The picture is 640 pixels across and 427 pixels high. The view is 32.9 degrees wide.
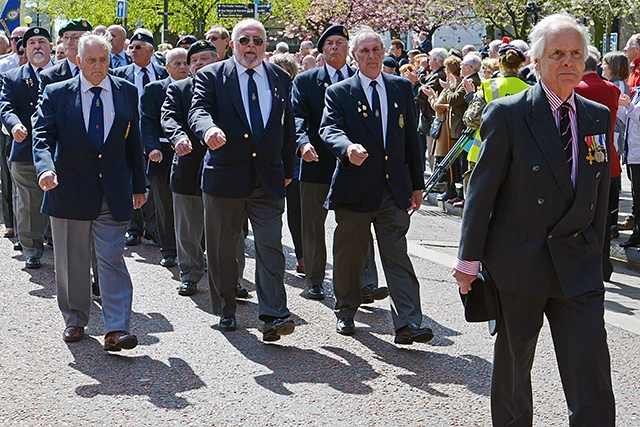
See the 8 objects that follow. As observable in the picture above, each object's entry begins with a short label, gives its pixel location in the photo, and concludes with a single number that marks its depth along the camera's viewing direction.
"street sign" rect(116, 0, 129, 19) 32.84
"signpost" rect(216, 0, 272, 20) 23.45
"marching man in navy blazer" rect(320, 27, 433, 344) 7.15
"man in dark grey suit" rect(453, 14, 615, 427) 4.55
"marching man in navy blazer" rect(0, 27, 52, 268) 10.04
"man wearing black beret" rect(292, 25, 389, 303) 8.62
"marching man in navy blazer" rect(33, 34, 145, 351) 7.11
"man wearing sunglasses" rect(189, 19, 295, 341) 7.34
